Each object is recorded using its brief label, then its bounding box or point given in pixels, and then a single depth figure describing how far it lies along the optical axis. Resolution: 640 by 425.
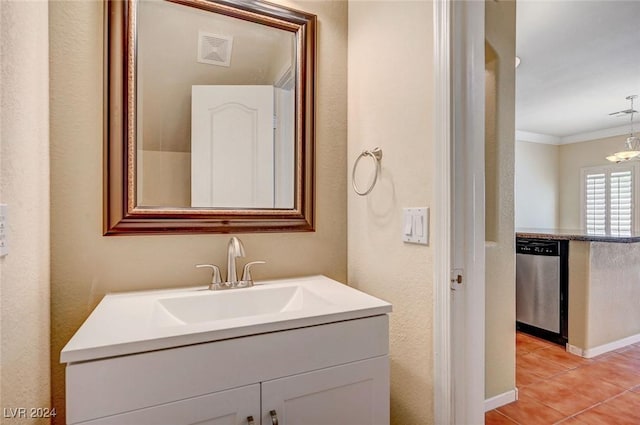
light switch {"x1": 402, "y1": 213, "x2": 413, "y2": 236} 1.15
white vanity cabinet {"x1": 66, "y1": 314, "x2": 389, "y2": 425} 0.73
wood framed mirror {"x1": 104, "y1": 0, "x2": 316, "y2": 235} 1.18
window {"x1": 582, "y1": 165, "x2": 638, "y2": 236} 5.29
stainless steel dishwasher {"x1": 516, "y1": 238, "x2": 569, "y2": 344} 2.67
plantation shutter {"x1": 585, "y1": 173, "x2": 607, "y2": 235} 5.62
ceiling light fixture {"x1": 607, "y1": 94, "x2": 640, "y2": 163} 4.14
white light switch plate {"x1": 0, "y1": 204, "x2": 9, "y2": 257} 0.72
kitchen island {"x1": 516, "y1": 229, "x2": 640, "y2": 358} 2.52
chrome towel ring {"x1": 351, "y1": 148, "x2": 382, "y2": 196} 1.33
